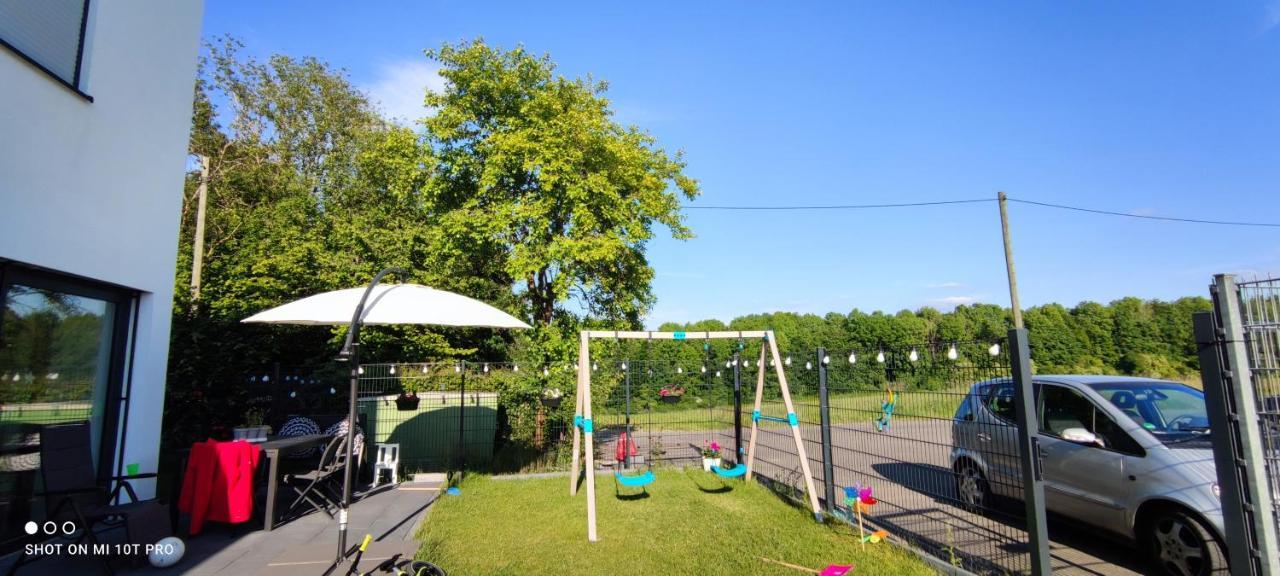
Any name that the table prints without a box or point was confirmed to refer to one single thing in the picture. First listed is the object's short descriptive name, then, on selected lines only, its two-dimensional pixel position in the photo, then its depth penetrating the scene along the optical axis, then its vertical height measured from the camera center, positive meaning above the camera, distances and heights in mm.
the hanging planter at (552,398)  8688 -489
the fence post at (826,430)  5605 -670
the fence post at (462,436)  7609 -911
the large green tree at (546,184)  10672 +3608
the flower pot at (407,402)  7832 -447
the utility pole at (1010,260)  14391 +2400
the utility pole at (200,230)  11133 +2764
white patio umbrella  5180 +557
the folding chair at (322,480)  5391 -1033
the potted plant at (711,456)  7887 -1315
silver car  3770 -748
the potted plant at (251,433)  5477 -580
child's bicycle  3797 -1321
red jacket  4730 -917
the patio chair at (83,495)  3881 -861
